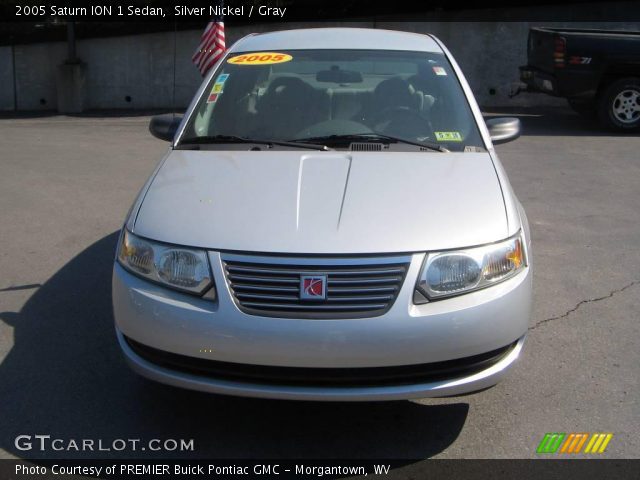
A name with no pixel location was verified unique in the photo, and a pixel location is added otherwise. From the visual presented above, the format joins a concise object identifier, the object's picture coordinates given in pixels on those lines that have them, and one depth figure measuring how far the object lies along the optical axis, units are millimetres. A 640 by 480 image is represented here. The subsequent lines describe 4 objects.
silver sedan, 3143
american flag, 13492
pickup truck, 12422
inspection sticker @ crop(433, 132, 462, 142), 4438
